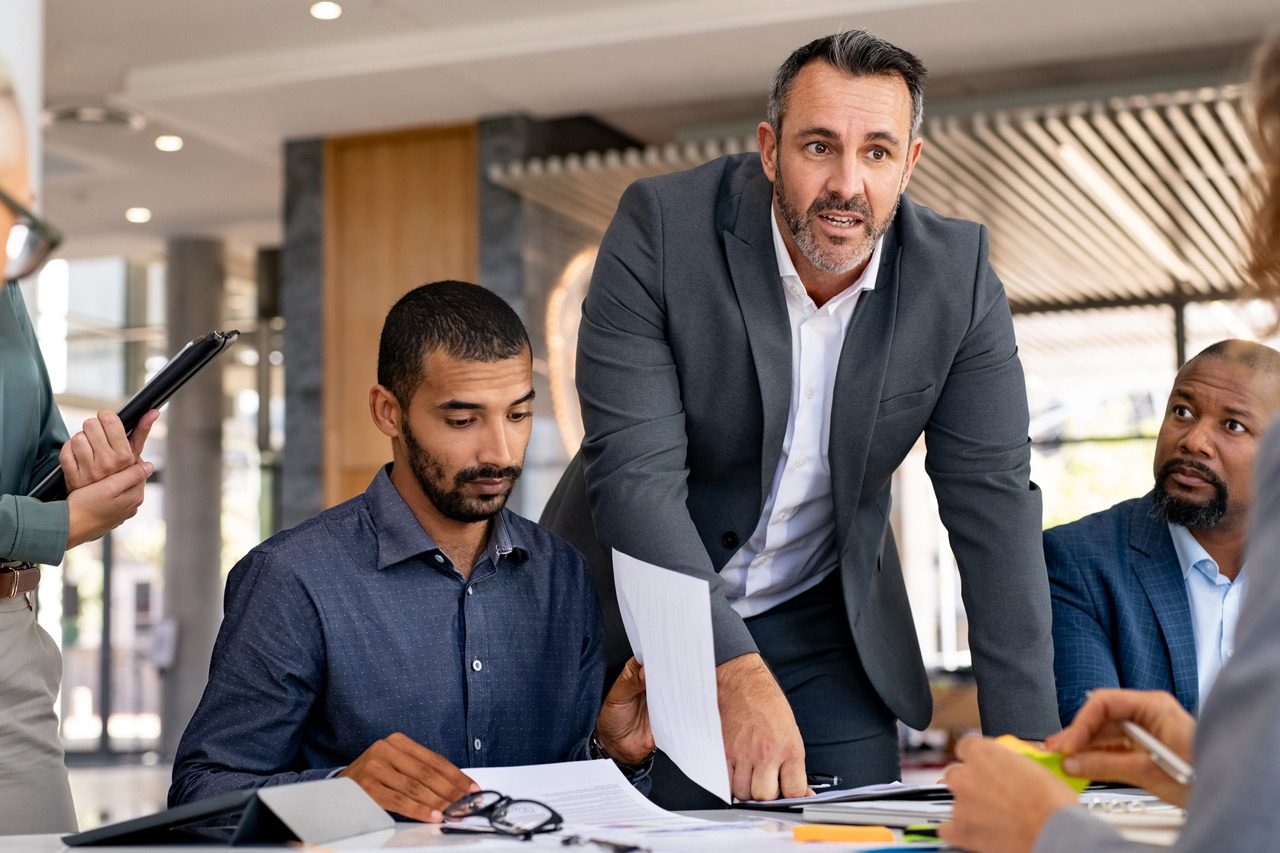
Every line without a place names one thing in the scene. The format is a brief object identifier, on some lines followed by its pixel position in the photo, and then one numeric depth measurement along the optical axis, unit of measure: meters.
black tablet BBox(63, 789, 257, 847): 1.40
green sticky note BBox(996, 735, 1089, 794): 1.37
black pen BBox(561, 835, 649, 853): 1.35
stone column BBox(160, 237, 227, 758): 12.18
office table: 1.39
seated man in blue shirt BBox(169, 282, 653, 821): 1.97
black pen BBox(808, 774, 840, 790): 2.38
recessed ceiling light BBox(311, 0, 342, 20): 7.25
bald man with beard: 2.59
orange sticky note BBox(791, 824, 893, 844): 1.48
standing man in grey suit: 2.22
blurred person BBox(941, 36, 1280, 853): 0.94
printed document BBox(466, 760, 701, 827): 1.59
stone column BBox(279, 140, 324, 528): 8.98
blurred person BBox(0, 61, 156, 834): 2.10
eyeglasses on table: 1.49
